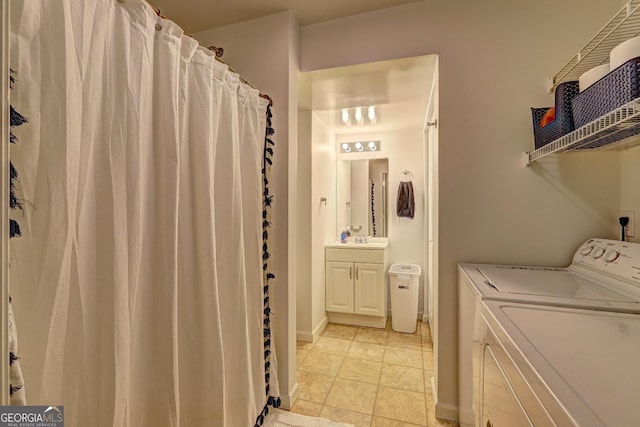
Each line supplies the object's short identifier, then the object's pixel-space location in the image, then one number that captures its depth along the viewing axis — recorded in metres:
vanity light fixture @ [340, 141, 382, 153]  3.48
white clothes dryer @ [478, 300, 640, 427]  0.47
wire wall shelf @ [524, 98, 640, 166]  0.80
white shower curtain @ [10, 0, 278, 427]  0.62
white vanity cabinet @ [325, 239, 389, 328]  2.94
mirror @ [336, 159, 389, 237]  3.49
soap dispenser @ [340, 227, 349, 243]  3.46
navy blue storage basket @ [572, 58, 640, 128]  0.81
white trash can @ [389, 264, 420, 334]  2.84
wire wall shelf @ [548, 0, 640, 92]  1.13
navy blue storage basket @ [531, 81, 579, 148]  1.15
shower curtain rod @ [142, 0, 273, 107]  1.72
